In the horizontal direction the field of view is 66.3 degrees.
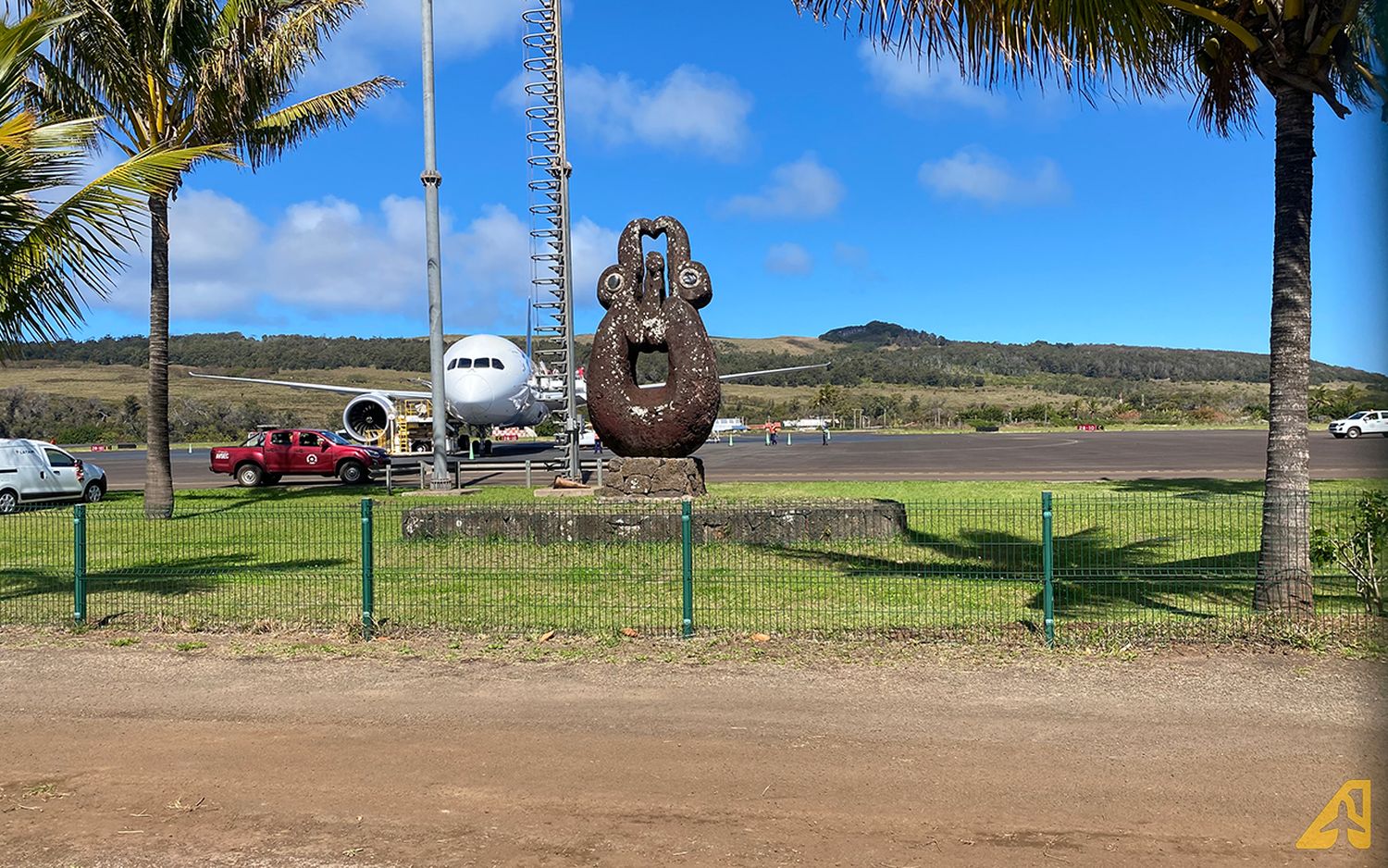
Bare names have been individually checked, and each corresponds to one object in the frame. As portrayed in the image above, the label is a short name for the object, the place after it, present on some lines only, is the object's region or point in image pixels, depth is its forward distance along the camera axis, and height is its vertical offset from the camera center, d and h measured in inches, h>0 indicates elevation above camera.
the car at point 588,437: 2152.2 -5.1
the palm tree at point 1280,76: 345.4 +120.9
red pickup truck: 1104.2 -23.2
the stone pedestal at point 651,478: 673.6 -28.5
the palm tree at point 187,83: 693.9 +250.9
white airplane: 1471.5 +59.3
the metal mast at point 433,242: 930.1 +170.8
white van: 860.0 -30.8
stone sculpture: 676.7 +54.1
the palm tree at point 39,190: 354.3 +83.2
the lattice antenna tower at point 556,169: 992.2 +250.5
